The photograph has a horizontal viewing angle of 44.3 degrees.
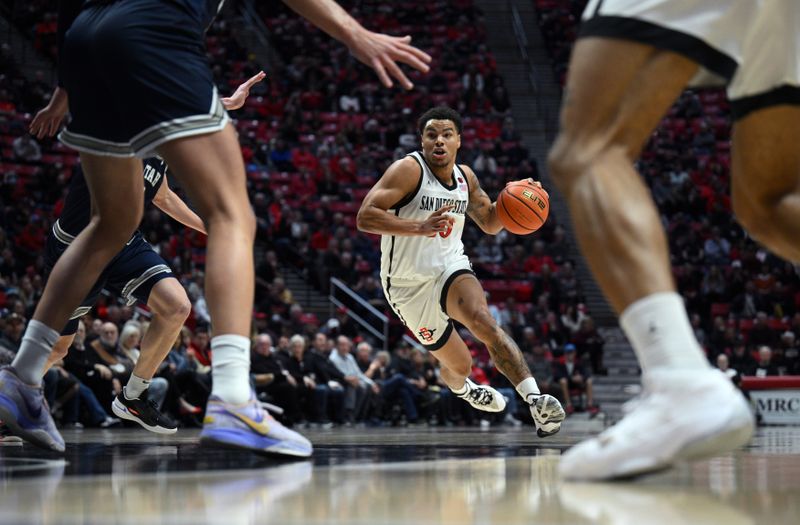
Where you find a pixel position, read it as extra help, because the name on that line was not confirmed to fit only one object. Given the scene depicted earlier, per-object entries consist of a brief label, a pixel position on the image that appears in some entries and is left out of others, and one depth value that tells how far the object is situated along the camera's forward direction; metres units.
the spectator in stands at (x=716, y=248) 18.58
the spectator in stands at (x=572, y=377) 15.05
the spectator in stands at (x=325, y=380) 12.51
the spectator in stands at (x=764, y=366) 15.04
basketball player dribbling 5.89
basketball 6.41
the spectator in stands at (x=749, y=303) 17.27
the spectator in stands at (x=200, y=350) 11.24
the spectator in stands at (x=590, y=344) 16.38
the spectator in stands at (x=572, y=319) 16.64
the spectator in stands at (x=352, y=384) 12.87
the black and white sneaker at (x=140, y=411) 5.66
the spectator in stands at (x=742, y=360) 15.17
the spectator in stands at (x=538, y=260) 18.16
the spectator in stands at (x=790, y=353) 15.28
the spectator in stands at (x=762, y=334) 16.09
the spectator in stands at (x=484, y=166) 19.78
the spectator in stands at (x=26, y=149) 16.31
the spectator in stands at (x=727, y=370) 14.06
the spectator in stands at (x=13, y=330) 10.00
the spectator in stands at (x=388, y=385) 13.48
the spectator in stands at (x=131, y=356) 10.57
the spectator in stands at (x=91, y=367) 10.49
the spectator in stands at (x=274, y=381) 11.75
